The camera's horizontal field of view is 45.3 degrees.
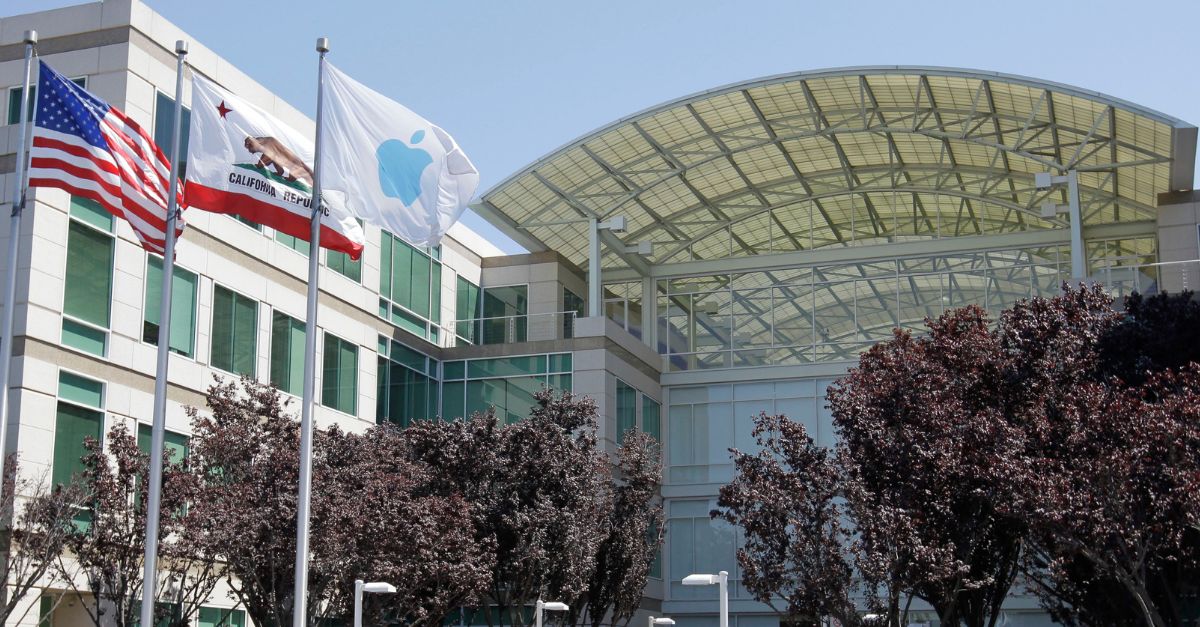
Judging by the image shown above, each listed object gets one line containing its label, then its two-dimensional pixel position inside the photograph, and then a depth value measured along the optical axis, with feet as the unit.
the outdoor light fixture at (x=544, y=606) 85.51
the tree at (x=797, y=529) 84.74
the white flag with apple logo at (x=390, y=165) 65.67
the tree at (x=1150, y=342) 94.27
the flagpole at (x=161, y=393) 63.00
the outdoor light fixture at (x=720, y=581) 76.07
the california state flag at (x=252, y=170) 63.82
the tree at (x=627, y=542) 110.73
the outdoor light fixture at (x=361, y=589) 70.74
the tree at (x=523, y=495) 100.94
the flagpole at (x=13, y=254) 65.26
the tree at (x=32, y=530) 77.30
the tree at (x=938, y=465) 82.53
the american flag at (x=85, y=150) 65.00
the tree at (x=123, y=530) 79.41
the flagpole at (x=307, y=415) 64.44
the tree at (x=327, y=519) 79.25
